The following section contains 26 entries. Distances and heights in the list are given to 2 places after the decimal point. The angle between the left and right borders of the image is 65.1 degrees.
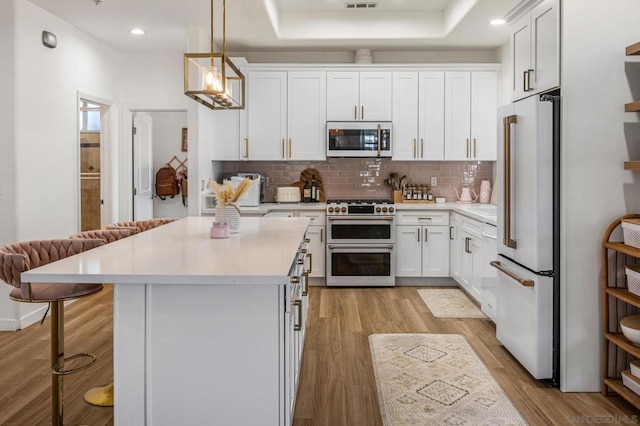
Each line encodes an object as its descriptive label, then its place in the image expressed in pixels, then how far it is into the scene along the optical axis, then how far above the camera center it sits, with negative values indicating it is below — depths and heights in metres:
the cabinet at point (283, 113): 5.71 +1.00
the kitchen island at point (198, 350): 1.92 -0.58
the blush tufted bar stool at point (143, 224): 3.84 -0.18
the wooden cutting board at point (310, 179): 6.09 +0.26
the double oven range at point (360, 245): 5.44 -0.48
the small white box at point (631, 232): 2.56 -0.16
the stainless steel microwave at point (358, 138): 5.62 +0.70
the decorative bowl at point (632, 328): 2.48 -0.64
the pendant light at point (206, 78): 2.75 +0.69
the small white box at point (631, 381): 2.52 -0.93
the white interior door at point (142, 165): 6.30 +0.48
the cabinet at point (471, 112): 5.69 +1.01
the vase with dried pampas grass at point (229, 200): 3.02 +0.01
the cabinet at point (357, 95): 5.71 +1.20
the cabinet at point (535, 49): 2.84 +0.93
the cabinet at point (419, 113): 5.70 +1.00
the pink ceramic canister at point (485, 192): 5.88 +0.10
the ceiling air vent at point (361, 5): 5.17 +2.03
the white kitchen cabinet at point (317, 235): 5.54 -0.38
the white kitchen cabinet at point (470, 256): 4.51 -0.52
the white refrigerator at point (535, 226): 2.88 -0.15
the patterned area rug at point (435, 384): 2.57 -1.09
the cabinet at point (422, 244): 5.53 -0.48
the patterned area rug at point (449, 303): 4.50 -1.00
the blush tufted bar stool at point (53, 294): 2.39 -0.45
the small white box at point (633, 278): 2.55 -0.40
